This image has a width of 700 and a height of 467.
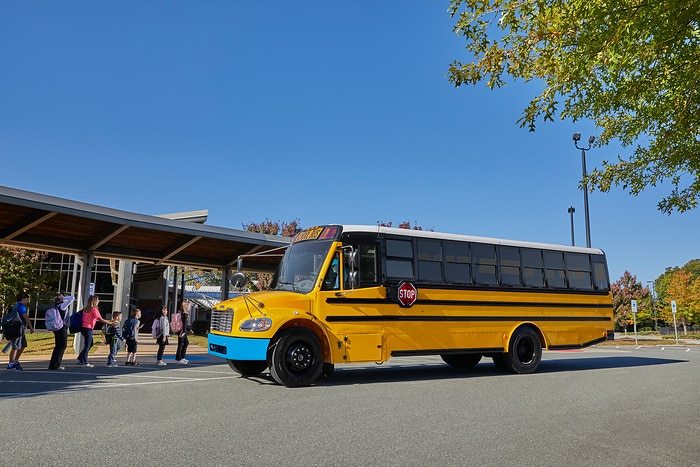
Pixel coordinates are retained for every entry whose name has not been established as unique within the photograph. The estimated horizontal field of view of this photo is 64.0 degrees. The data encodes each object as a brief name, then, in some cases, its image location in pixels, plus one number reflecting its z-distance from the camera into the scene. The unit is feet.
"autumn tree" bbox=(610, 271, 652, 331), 165.99
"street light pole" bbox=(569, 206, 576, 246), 129.19
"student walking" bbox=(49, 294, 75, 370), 41.83
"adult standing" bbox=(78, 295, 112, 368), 44.57
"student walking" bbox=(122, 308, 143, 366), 48.19
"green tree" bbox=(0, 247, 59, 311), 71.87
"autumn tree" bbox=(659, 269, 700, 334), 176.65
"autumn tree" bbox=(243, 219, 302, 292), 137.26
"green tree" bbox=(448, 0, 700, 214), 20.65
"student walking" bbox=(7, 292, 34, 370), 40.66
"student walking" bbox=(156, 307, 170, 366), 48.47
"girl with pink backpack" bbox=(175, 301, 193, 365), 48.57
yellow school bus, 32.76
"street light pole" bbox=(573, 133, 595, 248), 86.84
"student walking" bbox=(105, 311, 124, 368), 45.85
